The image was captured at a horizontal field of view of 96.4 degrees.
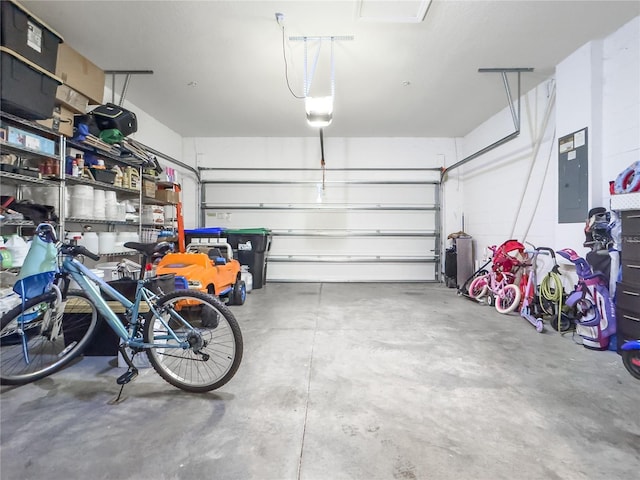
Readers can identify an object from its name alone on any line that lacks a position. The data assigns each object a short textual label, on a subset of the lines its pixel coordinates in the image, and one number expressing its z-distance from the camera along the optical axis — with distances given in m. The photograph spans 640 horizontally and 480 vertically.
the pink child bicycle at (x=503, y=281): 3.47
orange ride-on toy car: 2.85
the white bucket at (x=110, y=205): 3.31
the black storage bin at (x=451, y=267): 5.09
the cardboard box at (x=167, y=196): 4.38
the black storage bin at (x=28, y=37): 2.03
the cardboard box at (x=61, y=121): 2.52
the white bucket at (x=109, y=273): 2.77
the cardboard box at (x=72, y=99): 2.59
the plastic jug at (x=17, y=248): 2.24
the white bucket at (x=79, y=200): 2.92
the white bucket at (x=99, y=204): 3.12
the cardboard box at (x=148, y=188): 4.01
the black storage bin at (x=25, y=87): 2.04
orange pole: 4.05
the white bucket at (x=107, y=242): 3.20
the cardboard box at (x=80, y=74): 2.61
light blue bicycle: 1.63
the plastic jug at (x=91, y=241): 3.01
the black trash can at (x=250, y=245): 4.83
